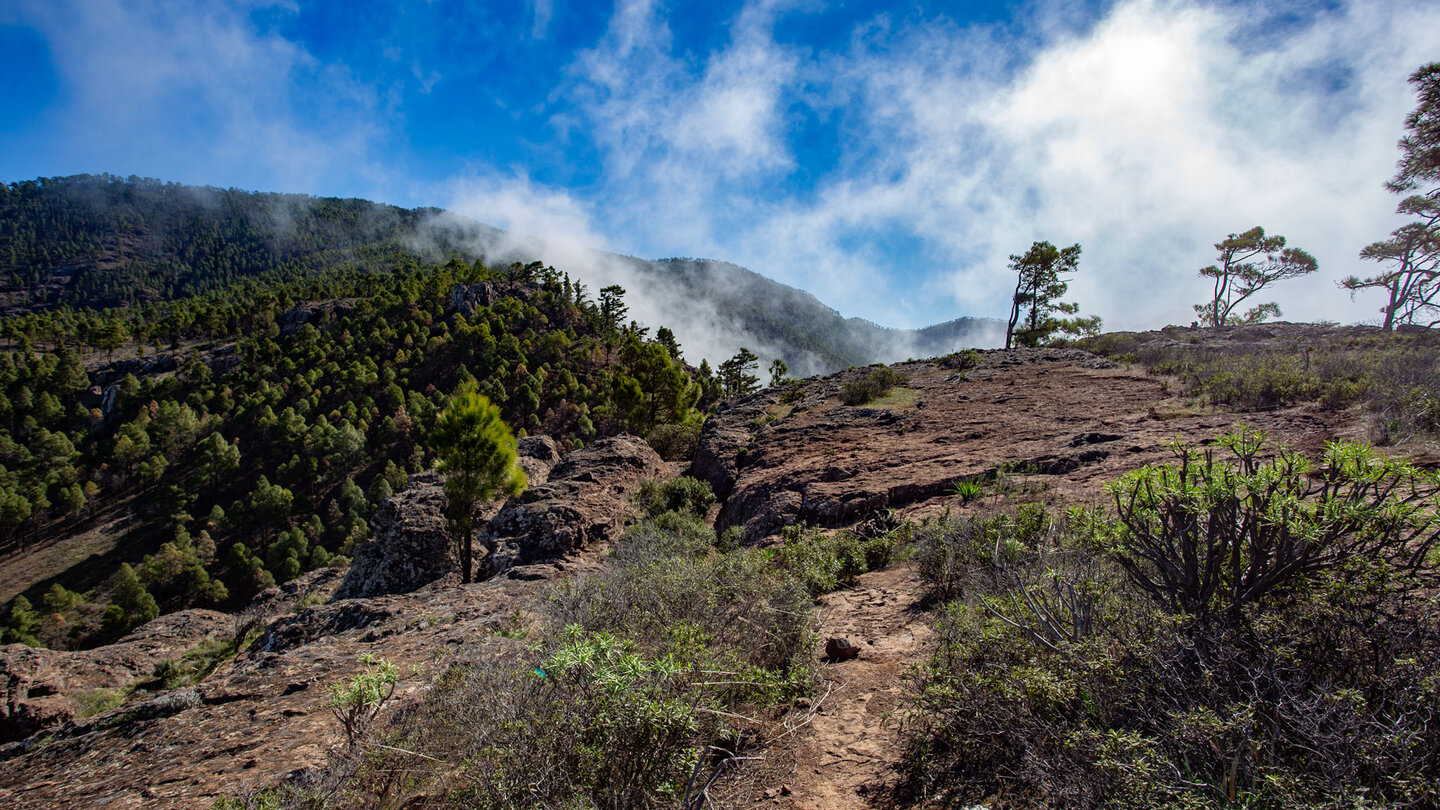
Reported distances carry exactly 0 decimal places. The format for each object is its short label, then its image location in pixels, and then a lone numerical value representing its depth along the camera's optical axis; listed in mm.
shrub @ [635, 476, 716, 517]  14500
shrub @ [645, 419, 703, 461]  21047
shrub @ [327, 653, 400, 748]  3463
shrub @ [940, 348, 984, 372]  21945
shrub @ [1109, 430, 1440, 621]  2875
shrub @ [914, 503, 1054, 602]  5848
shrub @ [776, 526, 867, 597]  7078
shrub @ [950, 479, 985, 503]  9406
